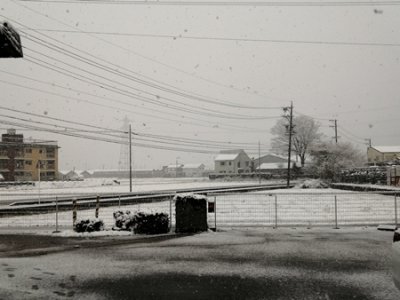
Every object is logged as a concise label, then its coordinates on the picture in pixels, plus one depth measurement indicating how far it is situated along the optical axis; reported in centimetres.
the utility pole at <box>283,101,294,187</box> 6247
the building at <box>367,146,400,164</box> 9231
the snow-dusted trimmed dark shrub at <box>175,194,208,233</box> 1306
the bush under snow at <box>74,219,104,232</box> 1361
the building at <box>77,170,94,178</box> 18031
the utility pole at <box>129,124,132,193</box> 4944
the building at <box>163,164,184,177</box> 14238
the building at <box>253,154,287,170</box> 12350
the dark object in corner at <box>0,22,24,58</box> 632
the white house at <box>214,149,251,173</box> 12519
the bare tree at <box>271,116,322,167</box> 10069
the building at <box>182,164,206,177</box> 16400
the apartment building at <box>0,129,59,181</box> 8800
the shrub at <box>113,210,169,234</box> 1318
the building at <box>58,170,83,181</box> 10827
